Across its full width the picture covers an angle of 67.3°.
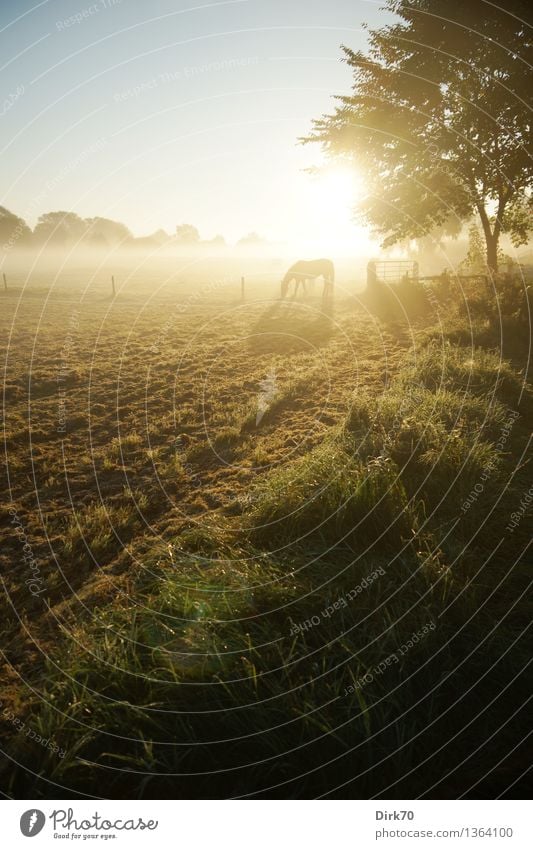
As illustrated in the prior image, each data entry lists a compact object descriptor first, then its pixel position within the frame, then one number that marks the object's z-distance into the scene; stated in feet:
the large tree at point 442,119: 48.52
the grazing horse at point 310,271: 74.59
